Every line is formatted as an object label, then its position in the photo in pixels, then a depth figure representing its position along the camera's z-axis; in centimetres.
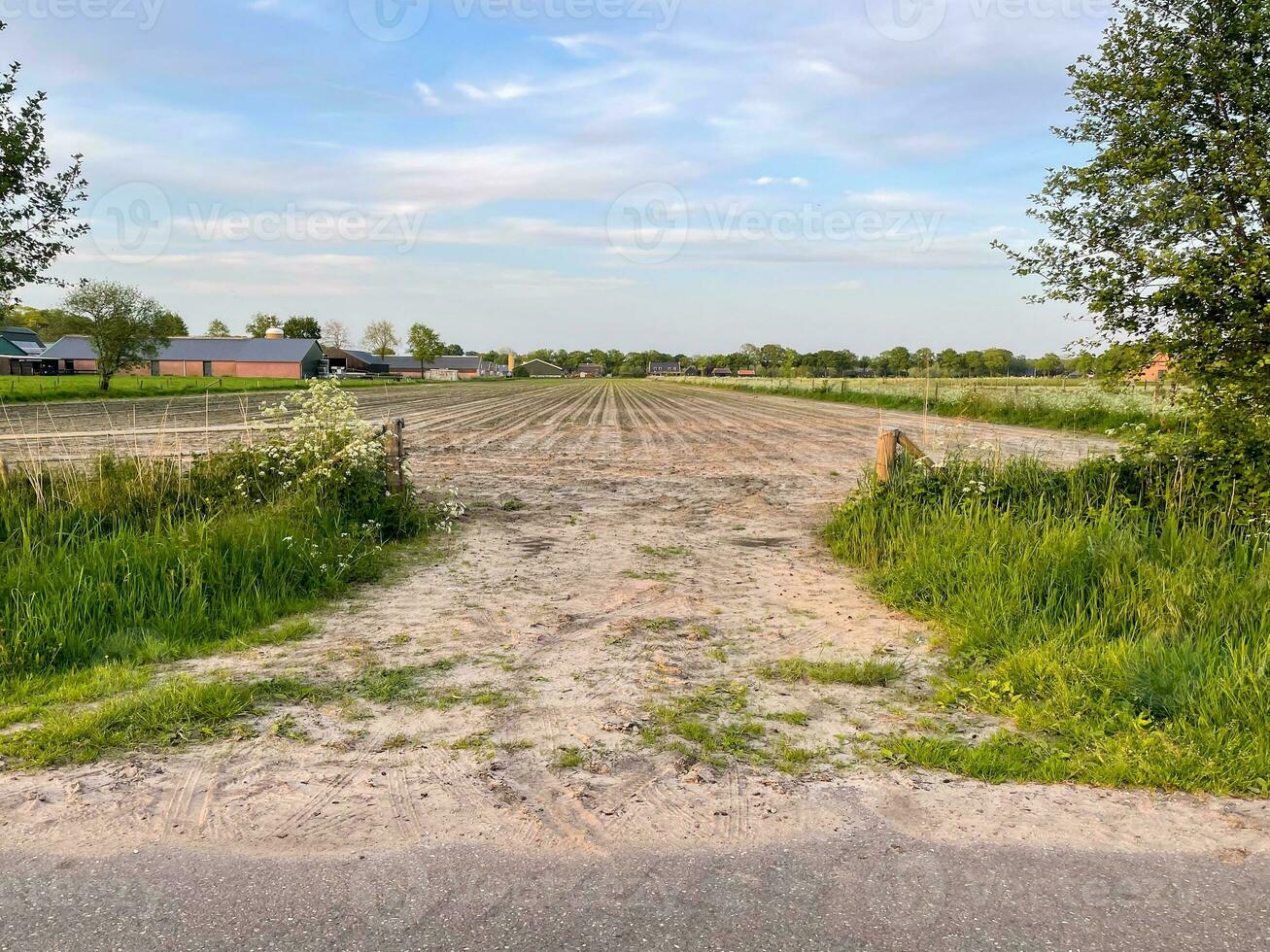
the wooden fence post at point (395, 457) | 927
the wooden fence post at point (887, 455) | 899
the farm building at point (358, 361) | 12480
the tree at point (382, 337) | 13575
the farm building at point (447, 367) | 15175
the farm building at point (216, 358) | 9019
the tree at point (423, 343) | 13200
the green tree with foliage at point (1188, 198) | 625
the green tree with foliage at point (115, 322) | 4341
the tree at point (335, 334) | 13791
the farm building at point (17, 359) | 8556
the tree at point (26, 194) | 1834
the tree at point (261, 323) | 14138
